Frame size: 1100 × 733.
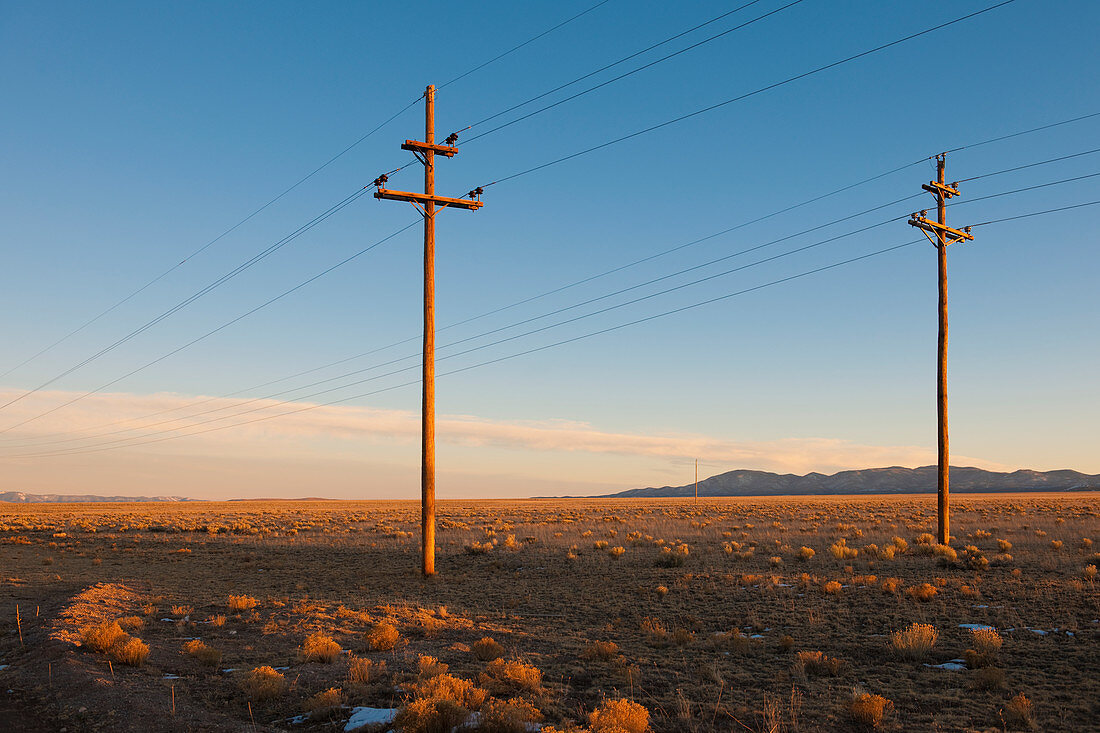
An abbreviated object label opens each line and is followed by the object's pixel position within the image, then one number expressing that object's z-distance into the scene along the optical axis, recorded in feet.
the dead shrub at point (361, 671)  33.47
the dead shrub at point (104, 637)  39.24
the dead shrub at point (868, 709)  27.81
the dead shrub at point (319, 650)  38.45
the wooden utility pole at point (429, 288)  71.56
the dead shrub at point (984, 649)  36.88
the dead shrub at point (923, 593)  52.85
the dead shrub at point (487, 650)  39.52
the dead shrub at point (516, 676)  32.12
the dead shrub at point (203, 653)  38.24
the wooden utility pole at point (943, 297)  76.48
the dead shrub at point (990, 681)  32.81
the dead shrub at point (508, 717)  25.14
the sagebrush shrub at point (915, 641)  39.04
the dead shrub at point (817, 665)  36.35
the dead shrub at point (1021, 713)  27.45
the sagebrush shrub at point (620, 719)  25.22
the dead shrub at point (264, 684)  31.40
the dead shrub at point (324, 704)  28.94
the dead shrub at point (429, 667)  33.47
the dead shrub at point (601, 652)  39.63
